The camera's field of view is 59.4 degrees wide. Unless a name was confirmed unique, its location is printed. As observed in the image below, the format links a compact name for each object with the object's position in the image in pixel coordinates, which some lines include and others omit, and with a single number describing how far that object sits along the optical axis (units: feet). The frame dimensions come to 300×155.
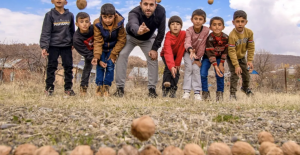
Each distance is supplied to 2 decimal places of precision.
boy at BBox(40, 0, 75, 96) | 16.48
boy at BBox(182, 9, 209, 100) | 16.17
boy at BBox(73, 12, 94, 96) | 16.42
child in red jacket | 16.67
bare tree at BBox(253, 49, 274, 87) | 47.73
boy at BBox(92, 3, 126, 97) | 15.96
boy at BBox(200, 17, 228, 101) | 16.47
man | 15.97
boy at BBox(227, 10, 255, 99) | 16.89
